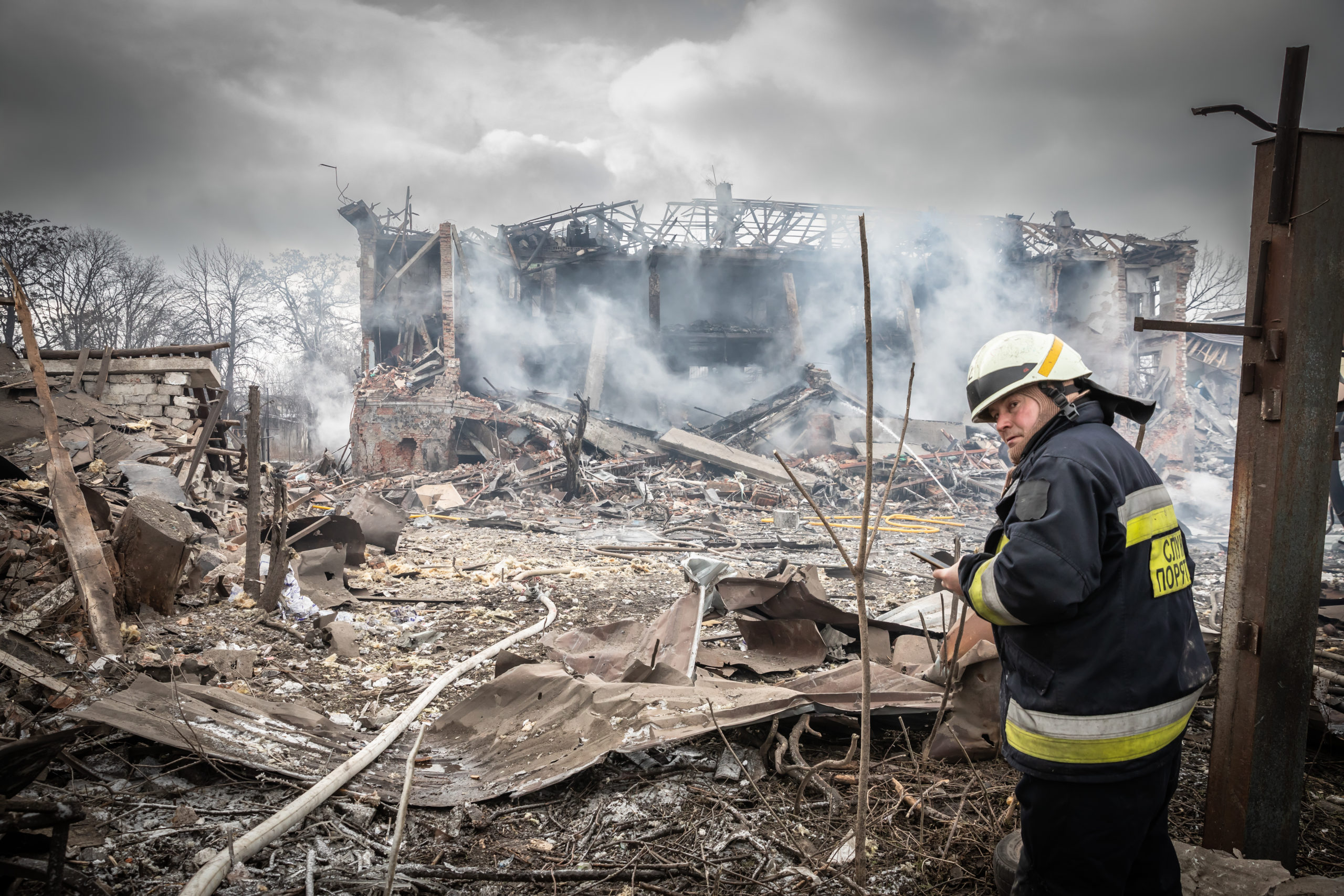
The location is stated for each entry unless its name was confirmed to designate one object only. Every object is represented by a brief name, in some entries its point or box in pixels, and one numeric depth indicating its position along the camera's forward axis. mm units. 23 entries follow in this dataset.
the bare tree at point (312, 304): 30938
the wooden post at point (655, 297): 21062
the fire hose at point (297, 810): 1960
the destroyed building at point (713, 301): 20141
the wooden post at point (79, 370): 8312
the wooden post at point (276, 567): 5180
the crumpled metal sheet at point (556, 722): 2746
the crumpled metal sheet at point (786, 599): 4184
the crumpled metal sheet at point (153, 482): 6516
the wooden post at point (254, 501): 5273
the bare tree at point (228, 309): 25109
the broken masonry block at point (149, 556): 4441
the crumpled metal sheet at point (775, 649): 4070
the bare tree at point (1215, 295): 24219
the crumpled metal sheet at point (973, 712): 2842
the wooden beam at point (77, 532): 3842
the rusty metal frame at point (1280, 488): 2129
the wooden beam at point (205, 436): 7527
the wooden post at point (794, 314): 21203
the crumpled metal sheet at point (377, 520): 8398
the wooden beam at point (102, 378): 8438
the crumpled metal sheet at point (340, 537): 6957
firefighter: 1567
